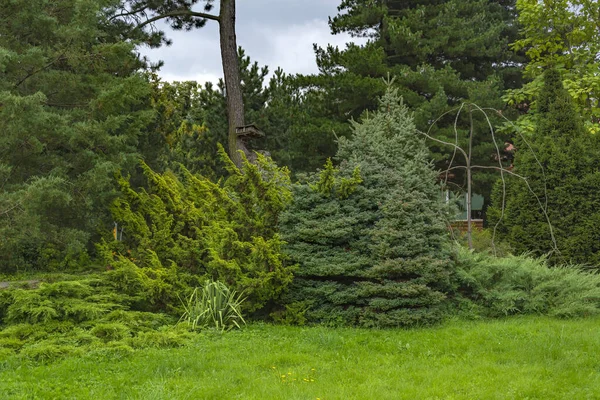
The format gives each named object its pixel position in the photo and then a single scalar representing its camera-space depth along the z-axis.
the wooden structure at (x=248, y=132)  12.06
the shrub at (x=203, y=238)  6.59
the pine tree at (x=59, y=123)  7.48
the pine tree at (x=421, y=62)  14.30
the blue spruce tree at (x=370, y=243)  6.23
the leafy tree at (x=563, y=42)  13.93
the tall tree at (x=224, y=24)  12.62
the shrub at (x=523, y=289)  6.75
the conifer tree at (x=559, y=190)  8.84
